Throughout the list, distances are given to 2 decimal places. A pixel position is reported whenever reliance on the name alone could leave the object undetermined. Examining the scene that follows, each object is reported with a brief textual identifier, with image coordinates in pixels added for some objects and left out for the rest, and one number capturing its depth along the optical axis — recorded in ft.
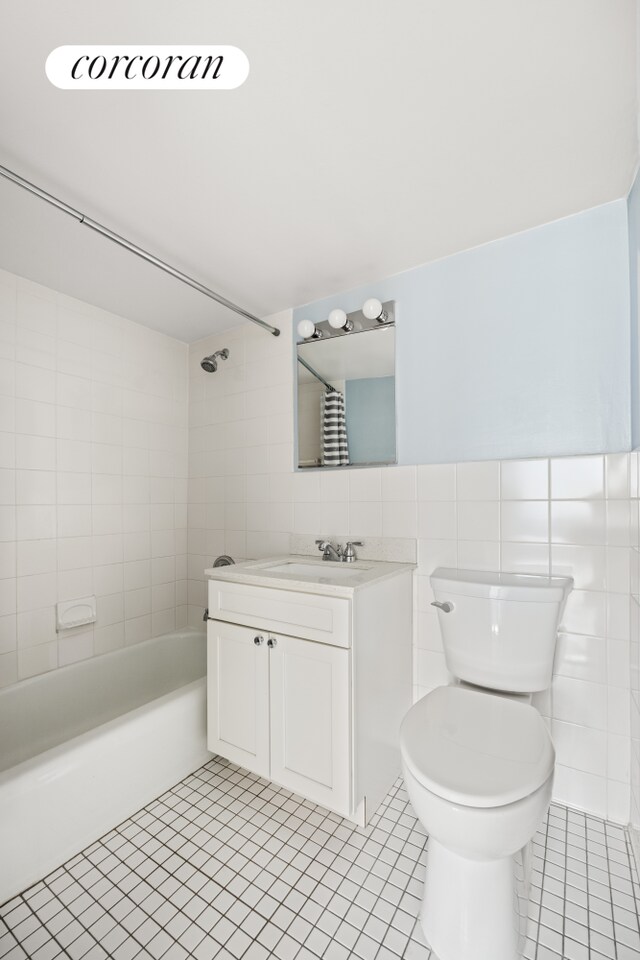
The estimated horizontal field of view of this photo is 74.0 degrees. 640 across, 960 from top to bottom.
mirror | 6.37
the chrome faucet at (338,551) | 6.24
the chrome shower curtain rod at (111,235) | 3.67
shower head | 7.50
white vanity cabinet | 4.53
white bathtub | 4.06
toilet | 3.14
